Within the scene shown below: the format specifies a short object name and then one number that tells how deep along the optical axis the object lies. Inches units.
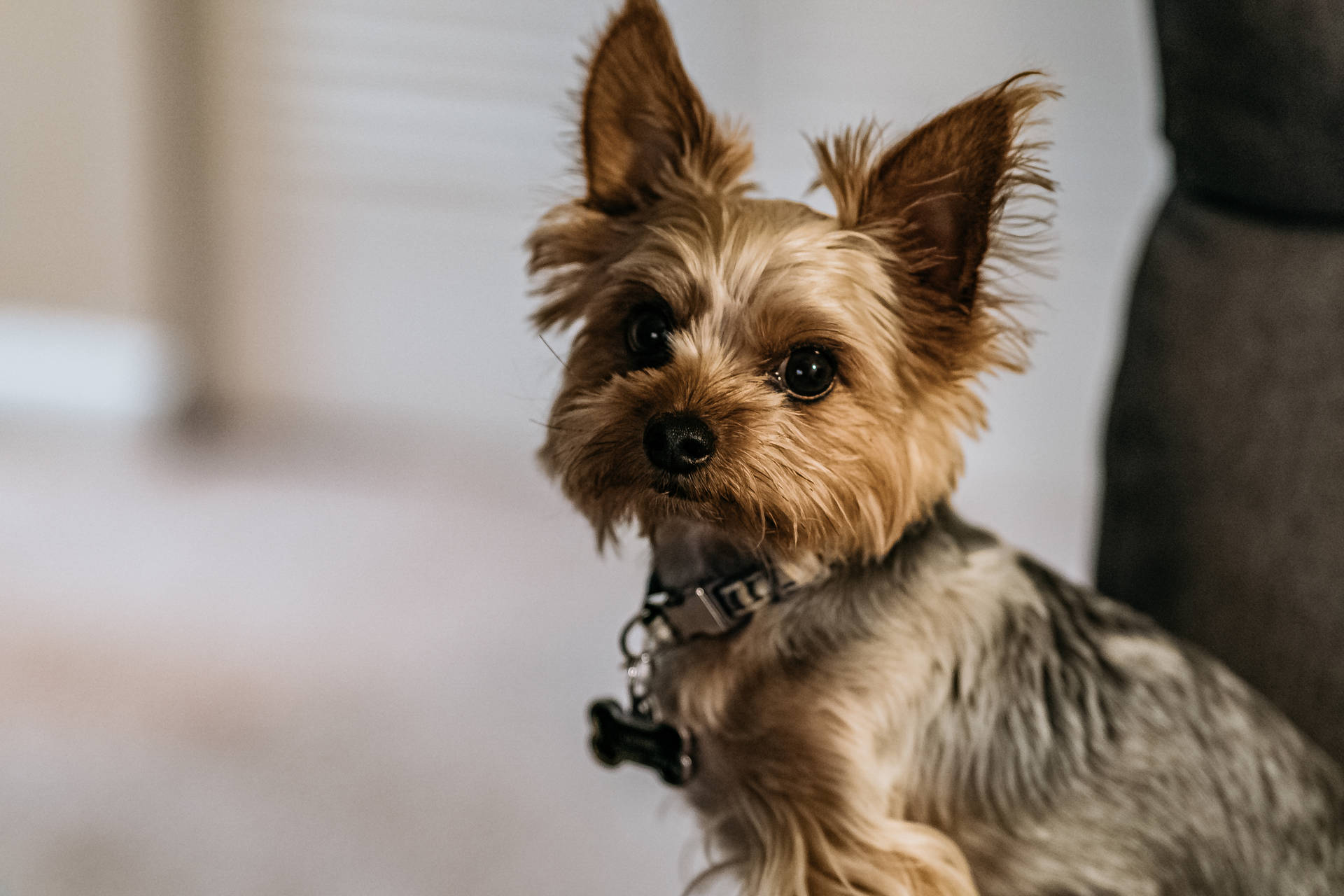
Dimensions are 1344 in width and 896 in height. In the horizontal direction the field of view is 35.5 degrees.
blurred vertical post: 52.7
